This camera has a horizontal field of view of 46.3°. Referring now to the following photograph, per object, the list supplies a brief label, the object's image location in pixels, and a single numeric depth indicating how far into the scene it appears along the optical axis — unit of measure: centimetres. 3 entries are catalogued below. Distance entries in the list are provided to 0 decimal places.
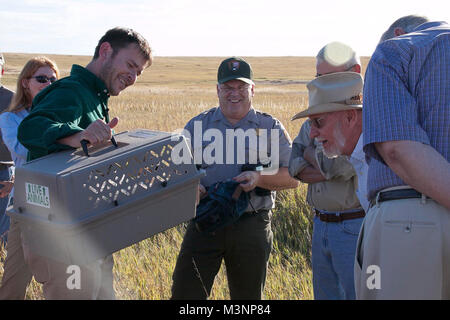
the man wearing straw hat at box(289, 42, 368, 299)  310
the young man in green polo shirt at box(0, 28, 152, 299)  212
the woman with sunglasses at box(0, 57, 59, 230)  372
